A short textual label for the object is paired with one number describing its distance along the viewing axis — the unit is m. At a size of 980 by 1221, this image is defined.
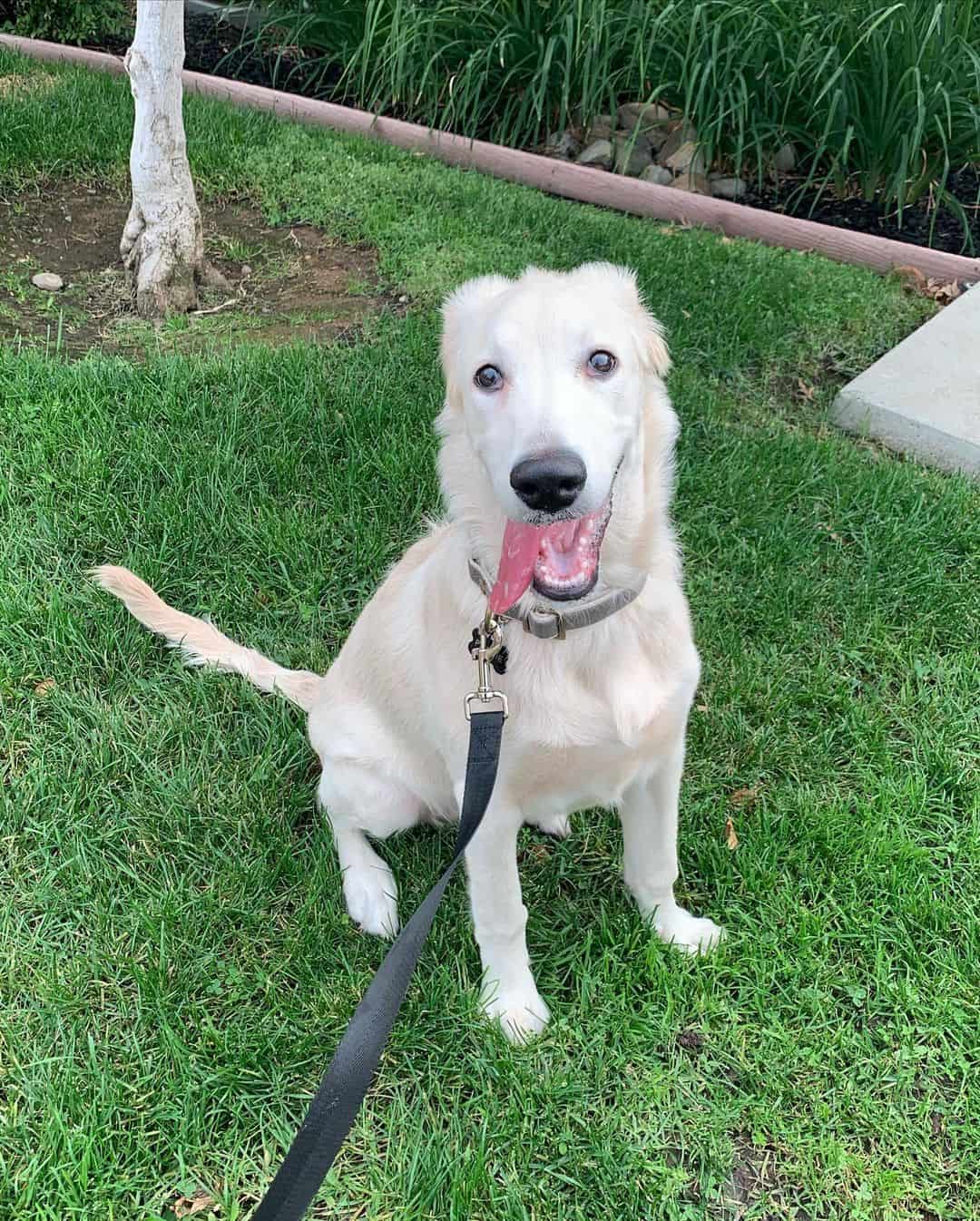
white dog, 1.58
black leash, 1.20
